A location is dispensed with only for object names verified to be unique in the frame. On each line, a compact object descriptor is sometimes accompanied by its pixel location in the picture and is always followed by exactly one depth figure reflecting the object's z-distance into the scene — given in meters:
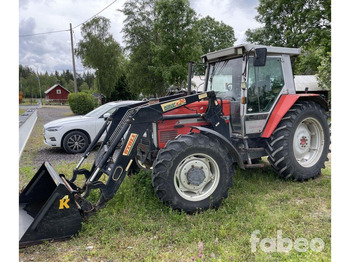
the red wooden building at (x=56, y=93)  71.19
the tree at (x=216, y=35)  33.28
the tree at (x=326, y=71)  19.21
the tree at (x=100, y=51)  31.42
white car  8.82
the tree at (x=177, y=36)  18.05
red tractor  3.93
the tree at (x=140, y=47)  23.50
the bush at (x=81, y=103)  27.06
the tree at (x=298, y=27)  20.94
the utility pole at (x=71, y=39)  26.73
